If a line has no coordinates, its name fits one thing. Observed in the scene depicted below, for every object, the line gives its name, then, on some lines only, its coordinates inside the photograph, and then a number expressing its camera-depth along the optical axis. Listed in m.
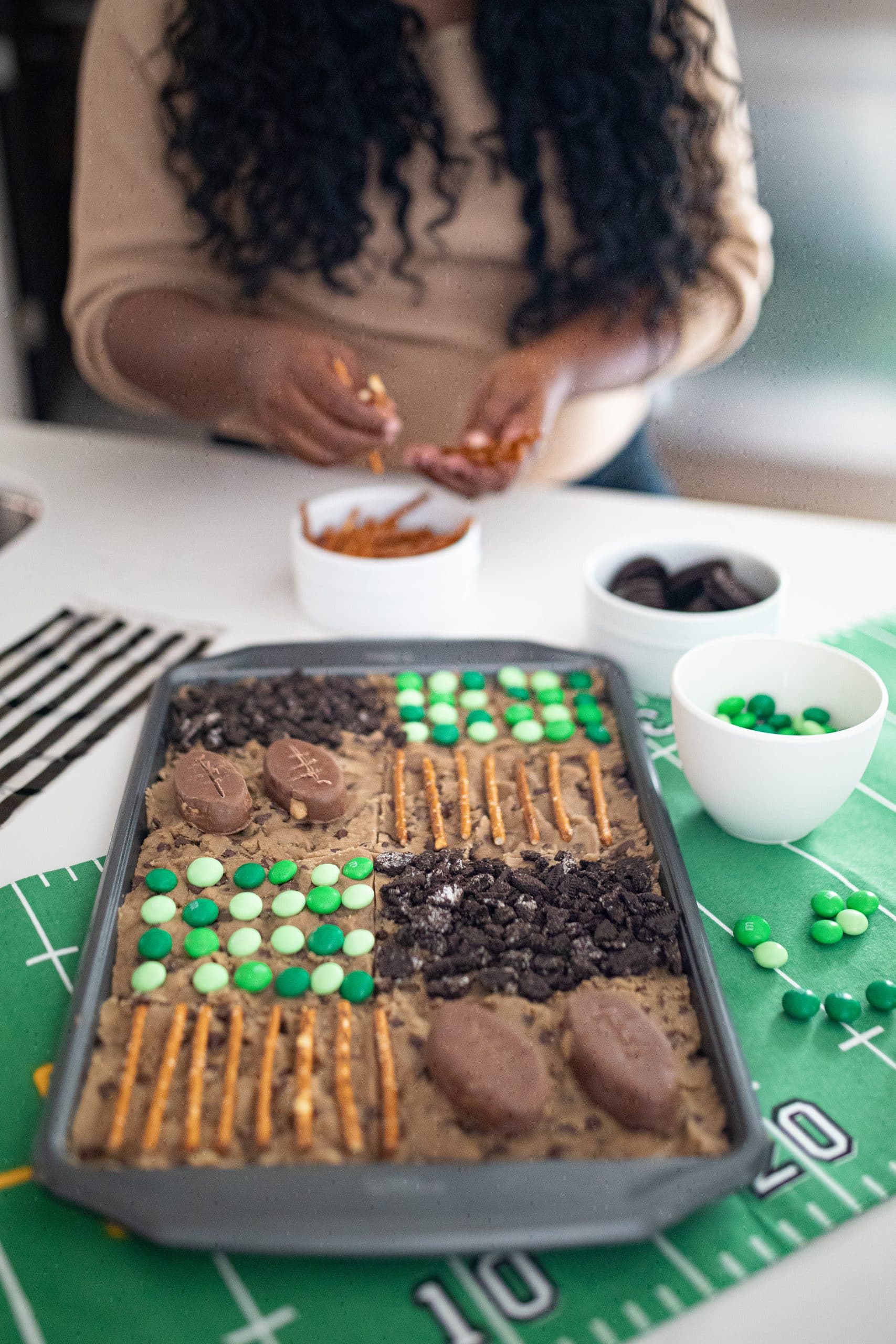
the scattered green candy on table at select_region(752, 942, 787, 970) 0.74
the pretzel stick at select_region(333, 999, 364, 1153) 0.60
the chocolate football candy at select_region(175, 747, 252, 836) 0.83
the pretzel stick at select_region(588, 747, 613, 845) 0.84
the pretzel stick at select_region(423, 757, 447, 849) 0.84
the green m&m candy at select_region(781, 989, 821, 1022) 0.70
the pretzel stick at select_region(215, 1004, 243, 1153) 0.60
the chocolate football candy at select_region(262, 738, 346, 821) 0.85
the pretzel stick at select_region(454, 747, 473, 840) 0.85
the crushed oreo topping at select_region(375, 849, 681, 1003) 0.71
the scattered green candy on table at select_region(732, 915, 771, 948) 0.76
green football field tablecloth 0.54
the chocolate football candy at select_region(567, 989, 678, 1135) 0.60
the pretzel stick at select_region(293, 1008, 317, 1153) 0.60
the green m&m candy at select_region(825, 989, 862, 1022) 0.70
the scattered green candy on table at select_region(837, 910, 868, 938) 0.78
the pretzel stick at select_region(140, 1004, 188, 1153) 0.60
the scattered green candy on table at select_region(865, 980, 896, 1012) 0.71
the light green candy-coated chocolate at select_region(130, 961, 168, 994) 0.70
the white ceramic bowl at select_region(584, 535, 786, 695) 1.02
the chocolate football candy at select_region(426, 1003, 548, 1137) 0.60
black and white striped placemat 0.97
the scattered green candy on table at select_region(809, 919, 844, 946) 0.76
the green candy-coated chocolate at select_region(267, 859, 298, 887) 0.79
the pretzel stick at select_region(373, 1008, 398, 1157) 0.60
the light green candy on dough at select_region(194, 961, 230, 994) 0.70
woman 1.26
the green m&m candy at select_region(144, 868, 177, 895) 0.77
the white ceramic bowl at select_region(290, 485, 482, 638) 1.12
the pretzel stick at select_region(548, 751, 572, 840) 0.84
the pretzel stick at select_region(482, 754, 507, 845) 0.84
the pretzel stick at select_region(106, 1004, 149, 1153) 0.60
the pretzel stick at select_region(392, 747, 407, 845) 0.84
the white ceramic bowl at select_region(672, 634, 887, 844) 0.80
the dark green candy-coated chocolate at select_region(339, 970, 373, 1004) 0.69
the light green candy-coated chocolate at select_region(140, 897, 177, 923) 0.75
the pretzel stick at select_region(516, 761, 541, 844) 0.84
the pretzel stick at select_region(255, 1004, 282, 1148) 0.60
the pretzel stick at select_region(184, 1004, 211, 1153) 0.60
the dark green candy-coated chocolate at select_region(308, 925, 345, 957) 0.73
